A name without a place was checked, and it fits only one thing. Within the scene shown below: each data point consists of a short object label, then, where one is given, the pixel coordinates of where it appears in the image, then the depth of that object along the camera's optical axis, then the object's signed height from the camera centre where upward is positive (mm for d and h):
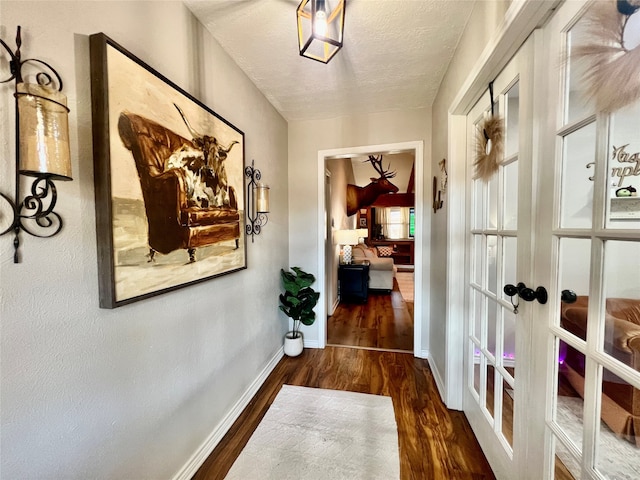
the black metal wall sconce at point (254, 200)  1943 +232
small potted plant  2469 -726
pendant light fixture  893 +815
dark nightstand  4473 -938
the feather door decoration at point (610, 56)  608 +462
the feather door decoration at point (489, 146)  1234 +439
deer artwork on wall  5777 +895
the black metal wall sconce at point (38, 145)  657 +232
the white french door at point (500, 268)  1041 -206
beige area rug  1344 -1318
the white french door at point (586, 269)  639 -127
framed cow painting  881 +215
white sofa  5008 -922
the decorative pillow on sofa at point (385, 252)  8711 -829
